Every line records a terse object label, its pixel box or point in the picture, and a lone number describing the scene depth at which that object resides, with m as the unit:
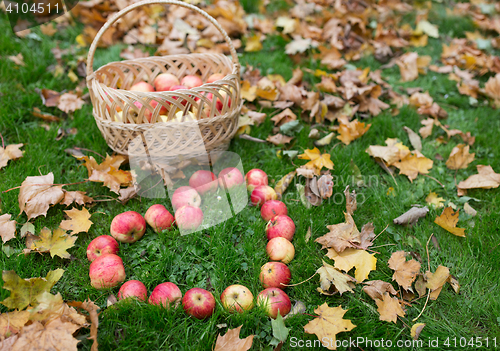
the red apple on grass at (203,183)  2.16
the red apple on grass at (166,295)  1.58
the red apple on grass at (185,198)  2.04
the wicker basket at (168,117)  1.98
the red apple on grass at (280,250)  1.83
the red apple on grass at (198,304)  1.56
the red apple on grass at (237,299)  1.59
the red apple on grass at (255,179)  2.24
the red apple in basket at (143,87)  2.36
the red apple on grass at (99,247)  1.79
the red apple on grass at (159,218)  1.95
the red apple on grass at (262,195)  2.14
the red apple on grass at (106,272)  1.65
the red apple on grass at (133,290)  1.59
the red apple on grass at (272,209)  2.04
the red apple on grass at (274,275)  1.71
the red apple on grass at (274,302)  1.58
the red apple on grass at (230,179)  2.18
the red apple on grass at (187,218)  1.94
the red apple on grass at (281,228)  1.93
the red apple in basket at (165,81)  2.42
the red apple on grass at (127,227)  1.86
